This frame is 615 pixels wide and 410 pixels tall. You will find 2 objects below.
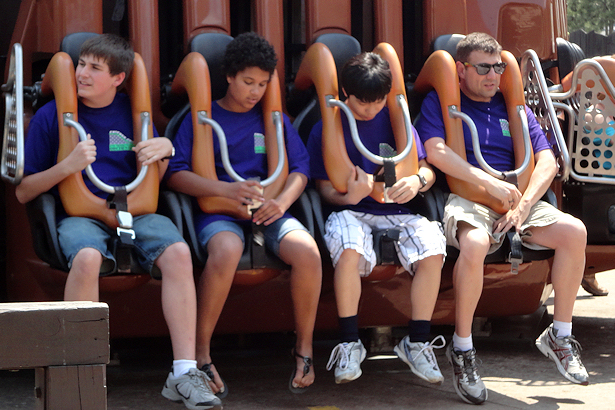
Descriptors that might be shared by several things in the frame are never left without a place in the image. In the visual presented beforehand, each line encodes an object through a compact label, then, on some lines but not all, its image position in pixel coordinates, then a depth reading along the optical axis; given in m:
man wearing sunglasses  13.67
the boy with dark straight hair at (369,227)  13.59
